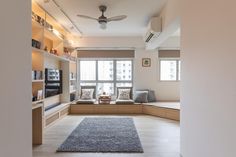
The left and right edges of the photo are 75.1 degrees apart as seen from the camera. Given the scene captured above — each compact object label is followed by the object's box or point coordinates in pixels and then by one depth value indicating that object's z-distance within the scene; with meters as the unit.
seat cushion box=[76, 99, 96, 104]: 5.32
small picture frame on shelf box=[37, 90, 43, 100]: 2.97
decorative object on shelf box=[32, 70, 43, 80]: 2.89
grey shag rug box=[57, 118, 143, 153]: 2.68
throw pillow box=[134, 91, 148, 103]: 5.44
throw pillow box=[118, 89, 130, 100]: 5.53
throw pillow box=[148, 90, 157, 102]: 5.56
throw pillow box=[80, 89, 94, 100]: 5.52
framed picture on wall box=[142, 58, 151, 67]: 5.78
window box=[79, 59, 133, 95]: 5.95
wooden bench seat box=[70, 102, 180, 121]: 5.29
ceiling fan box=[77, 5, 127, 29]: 3.30
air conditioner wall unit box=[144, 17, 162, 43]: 3.66
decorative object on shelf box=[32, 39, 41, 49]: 2.87
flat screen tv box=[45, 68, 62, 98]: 4.03
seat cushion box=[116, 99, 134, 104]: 5.31
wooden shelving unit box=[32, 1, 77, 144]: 2.91
